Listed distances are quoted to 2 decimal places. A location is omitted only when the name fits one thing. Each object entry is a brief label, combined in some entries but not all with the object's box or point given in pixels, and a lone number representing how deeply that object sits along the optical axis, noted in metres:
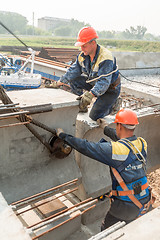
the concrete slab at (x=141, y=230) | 1.98
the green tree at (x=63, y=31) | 96.69
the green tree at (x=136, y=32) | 93.35
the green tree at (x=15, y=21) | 94.35
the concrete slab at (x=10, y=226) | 1.80
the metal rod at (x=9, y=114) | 2.79
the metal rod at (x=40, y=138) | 3.22
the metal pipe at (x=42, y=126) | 3.12
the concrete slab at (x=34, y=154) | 3.22
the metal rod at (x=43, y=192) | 3.12
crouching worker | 4.07
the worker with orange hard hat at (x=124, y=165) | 2.99
